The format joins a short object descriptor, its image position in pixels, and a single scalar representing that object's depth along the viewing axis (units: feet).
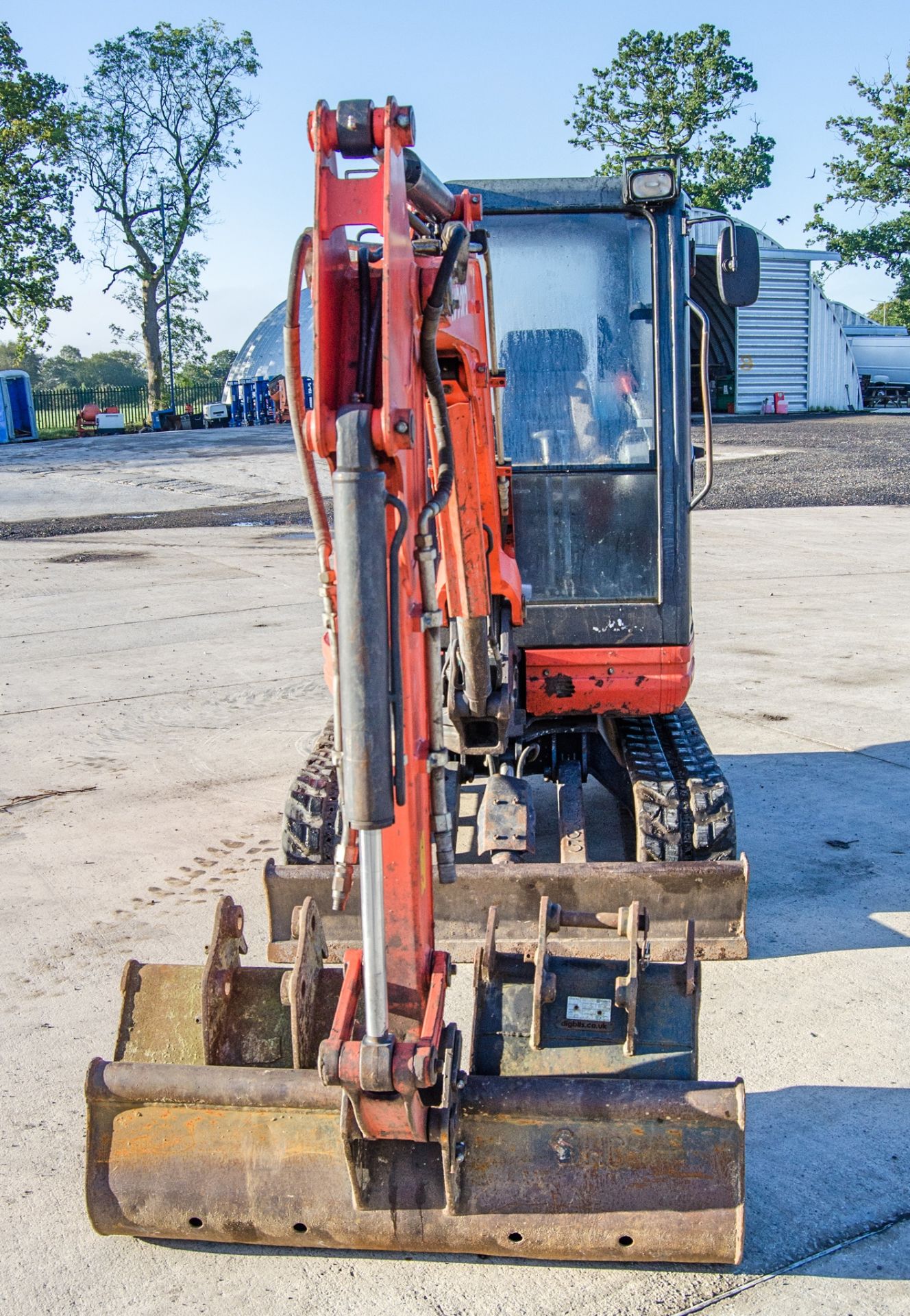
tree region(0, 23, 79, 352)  125.08
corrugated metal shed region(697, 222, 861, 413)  128.36
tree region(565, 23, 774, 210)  151.33
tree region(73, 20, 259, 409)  143.84
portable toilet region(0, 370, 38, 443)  119.14
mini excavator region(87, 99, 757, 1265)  9.69
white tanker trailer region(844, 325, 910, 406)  146.72
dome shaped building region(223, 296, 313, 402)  144.97
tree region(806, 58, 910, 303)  159.12
